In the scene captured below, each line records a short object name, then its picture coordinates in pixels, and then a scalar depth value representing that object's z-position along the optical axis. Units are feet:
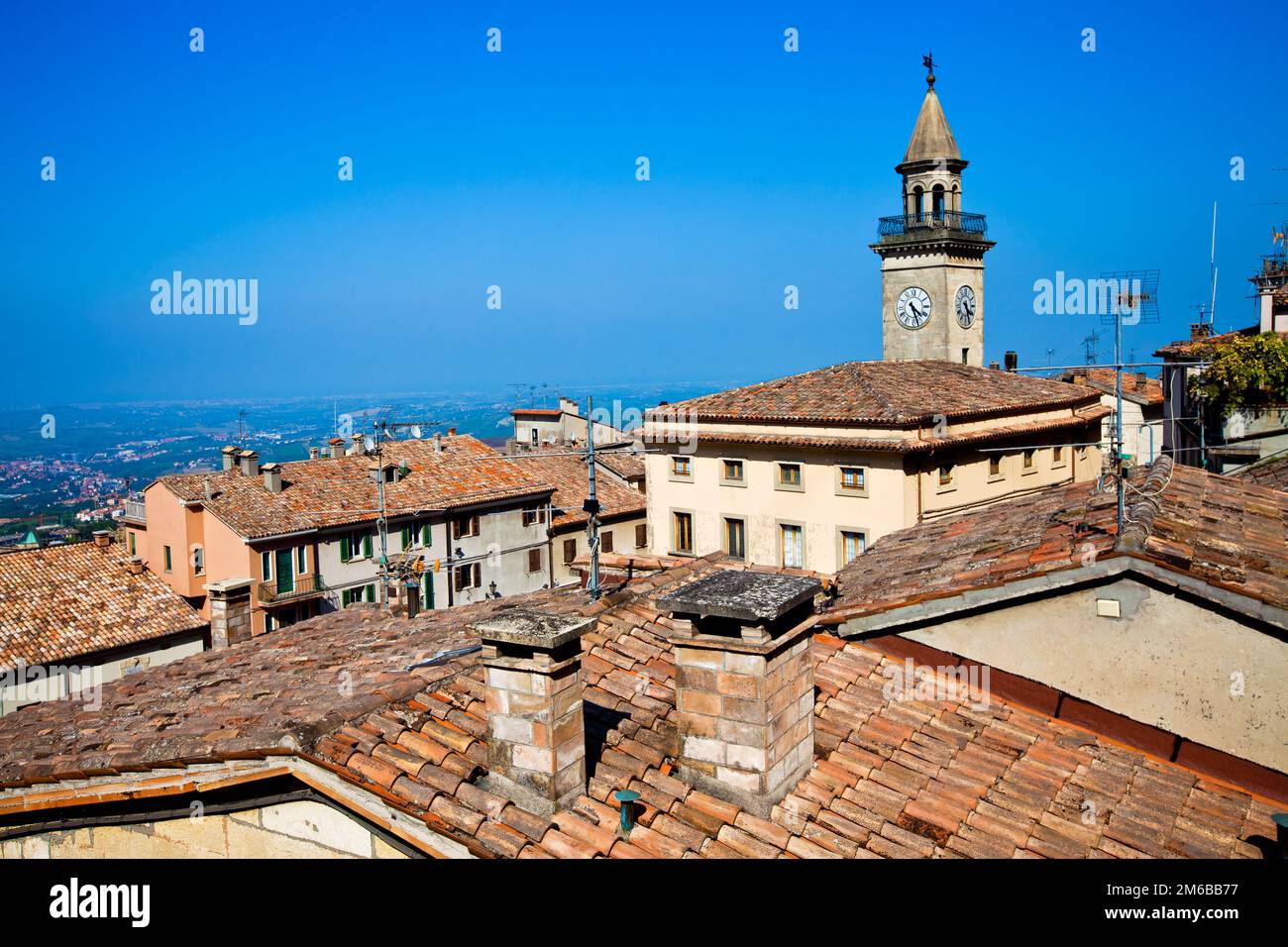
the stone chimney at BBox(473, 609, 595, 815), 19.74
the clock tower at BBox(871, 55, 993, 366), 121.80
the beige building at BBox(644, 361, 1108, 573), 89.25
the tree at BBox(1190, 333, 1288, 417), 90.68
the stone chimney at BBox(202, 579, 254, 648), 54.08
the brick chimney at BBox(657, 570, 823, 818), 20.70
